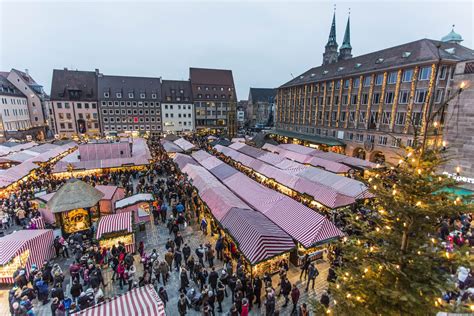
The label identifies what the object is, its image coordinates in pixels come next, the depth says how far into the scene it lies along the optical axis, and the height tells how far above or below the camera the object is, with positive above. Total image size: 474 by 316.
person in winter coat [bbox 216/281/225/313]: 9.13 -7.01
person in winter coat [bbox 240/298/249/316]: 8.18 -6.67
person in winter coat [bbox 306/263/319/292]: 10.30 -6.93
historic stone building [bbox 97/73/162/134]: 54.81 +1.04
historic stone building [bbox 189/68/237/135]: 62.22 +3.40
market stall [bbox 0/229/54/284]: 10.33 -6.50
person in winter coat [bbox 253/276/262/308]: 9.49 -7.07
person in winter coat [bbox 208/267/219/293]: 9.74 -6.89
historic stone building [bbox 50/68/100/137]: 52.30 +1.09
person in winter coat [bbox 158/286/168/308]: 9.14 -7.17
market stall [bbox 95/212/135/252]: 12.26 -6.37
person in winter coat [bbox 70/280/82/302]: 9.26 -7.03
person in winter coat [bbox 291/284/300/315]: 9.06 -6.95
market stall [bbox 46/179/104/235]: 13.80 -5.61
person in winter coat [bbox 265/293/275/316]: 8.43 -6.79
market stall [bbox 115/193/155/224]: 15.53 -6.36
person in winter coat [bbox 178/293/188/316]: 8.48 -6.92
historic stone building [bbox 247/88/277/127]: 83.94 +1.64
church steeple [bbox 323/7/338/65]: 57.97 +15.43
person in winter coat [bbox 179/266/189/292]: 9.97 -7.06
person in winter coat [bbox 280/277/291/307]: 9.33 -6.86
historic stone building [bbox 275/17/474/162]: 25.33 +2.32
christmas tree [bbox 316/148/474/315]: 4.72 -2.93
